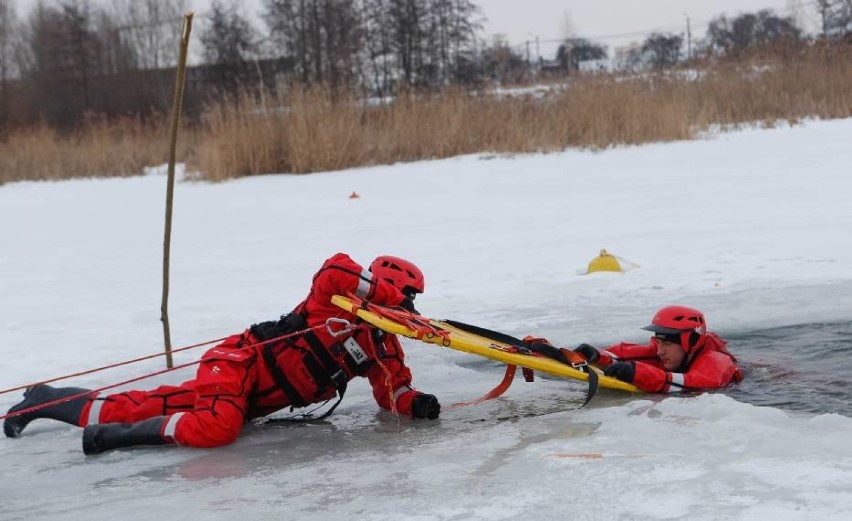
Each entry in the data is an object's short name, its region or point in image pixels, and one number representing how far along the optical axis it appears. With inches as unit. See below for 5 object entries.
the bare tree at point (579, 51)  2001.7
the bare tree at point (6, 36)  1679.4
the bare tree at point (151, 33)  1615.4
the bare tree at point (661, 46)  1831.9
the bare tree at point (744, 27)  1772.9
